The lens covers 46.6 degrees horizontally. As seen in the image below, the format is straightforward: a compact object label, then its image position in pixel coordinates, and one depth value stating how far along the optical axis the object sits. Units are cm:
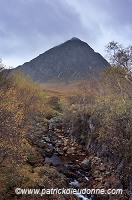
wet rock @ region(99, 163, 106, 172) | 1717
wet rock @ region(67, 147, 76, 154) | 2311
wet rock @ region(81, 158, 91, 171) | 1860
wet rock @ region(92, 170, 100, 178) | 1673
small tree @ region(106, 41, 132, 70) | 2370
